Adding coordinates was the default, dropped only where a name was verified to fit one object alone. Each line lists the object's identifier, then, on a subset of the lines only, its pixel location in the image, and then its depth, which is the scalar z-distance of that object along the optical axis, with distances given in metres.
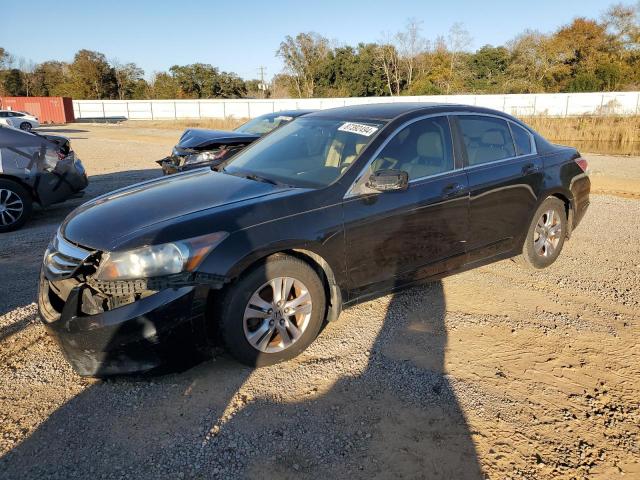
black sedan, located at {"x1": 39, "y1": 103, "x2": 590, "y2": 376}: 2.82
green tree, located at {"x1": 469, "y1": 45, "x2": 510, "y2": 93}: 54.97
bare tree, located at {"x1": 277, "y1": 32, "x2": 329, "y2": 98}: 63.12
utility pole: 67.76
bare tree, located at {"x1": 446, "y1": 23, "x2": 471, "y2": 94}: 56.91
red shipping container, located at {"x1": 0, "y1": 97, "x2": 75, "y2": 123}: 42.90
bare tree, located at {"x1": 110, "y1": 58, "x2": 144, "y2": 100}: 64.62
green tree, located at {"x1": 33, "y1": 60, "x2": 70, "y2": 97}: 63.41
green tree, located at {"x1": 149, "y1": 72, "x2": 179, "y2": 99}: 64.88
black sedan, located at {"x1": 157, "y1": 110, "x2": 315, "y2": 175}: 8.52
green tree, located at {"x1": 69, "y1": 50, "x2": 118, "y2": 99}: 60.78
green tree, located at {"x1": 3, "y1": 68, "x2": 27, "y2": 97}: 59.96
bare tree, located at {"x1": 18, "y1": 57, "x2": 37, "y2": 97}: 62.30
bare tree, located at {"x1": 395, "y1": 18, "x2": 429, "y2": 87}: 60.81
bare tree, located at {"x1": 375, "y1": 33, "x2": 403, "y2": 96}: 60.25
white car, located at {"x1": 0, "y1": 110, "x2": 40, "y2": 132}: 31.35
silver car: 6.93
